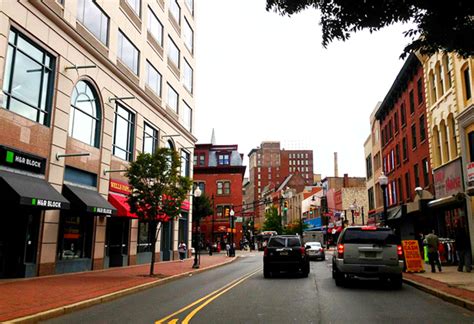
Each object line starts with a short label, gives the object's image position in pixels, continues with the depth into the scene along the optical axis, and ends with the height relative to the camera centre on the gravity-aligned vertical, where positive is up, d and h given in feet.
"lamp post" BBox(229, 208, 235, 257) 129.18 -3.00
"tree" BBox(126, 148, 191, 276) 60.23 +6.91
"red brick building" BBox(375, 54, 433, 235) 93.95 +25.19
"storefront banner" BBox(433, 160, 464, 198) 69.97 +10.60
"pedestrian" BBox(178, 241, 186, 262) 109.87 -2.65
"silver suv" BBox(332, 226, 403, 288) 43.04 -1.16
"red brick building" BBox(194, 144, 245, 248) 209.05 +26.40
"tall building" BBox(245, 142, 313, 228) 568.00 +100.53
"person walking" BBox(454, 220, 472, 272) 57.93 -0.70
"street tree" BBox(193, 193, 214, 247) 180.55 +14.08
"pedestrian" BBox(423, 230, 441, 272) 58.29 -0.75
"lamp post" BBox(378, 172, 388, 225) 70.33 +9.68
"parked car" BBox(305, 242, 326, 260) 107.14 -2.80
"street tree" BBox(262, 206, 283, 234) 284.98 +12.33
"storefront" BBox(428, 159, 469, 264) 69.36 +6.38
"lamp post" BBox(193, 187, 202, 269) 78.84 -0.85
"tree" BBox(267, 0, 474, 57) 22.54 +12.06
